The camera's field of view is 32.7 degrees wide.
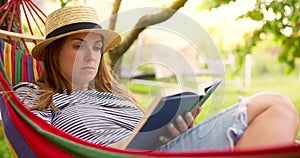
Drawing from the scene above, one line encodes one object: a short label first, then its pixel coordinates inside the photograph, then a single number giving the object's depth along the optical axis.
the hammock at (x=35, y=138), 1.25
